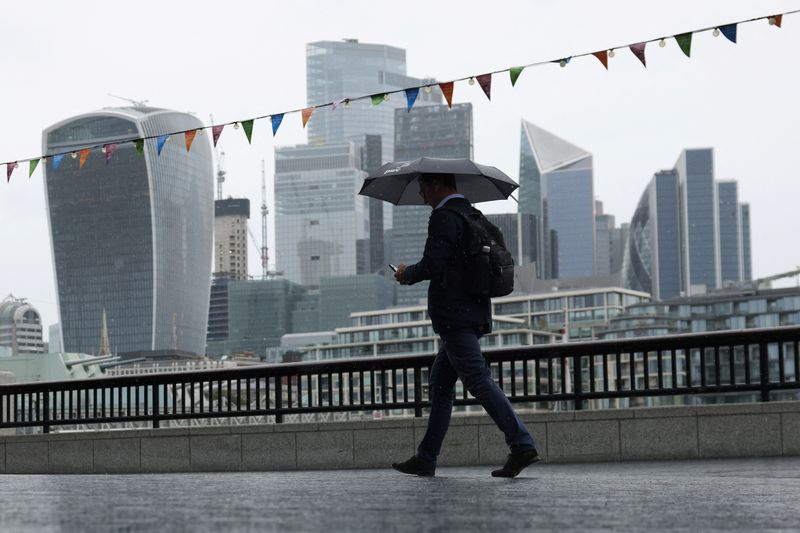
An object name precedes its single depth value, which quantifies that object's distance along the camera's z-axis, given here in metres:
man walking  7.99
